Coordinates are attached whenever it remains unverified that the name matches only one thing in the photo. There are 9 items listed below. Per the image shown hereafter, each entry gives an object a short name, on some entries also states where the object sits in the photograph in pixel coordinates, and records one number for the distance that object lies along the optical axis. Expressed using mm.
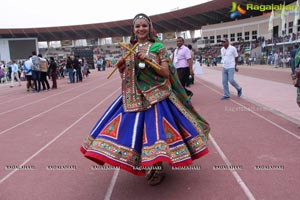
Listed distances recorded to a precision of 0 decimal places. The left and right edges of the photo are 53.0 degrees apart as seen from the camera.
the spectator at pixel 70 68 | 17156
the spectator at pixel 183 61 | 7713
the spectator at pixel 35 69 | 12680
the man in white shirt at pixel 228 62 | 8052
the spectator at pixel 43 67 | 12900
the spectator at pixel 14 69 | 18114
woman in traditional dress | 2721
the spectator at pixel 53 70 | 14594
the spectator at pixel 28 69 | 12922
